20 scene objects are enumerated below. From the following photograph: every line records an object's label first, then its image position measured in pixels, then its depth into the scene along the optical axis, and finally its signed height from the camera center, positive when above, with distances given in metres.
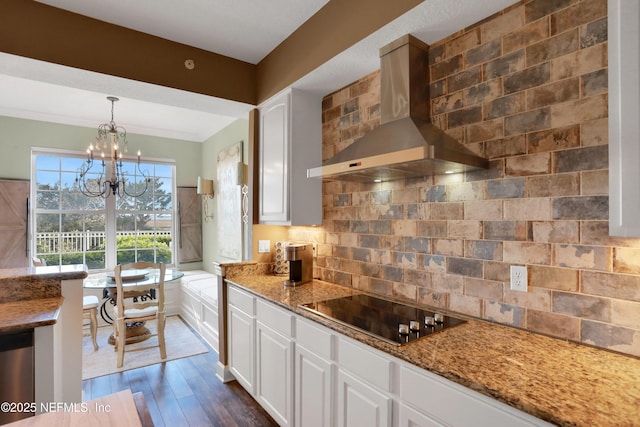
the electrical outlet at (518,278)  1.57 -0.31
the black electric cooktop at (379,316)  1.57 -0.56
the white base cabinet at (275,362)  2.11 -1.00
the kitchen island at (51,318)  1.67 -0.53
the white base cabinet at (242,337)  2.55 -1.00
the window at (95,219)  4.48 -0.07
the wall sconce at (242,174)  3.42 +0.41
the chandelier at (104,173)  4.68 +0.59
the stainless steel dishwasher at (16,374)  1.58 -0.77
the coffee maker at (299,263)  2.65 -0.41
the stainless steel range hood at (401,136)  1.63 +0.40
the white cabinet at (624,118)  1.03 +0.30
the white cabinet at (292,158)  2.77 +0.48
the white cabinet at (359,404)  1.47 -0.89
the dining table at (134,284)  3.40 -0.72
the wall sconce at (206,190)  4.96 +0.36
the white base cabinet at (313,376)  1.79 -0.92
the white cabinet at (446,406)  1.07 -0.68
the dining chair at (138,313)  3.27 -1.01
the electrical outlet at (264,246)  3.15 -0.30
